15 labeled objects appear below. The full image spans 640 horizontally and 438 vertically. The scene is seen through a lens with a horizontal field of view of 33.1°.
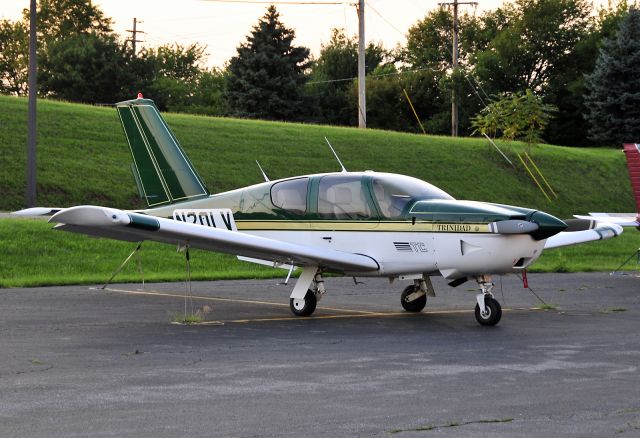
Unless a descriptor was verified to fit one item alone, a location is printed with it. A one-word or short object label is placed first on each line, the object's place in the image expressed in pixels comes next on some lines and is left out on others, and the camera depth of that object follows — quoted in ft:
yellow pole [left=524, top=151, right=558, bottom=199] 148.87
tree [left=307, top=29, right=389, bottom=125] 273.33
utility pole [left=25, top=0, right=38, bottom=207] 88.22
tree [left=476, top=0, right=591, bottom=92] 263.70
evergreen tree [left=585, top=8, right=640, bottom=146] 202.49
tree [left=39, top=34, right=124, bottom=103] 239.91
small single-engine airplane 43.47
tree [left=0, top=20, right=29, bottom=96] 306.96
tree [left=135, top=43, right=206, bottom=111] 248.11
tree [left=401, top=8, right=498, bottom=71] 314.96
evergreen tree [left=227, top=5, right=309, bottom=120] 221.87
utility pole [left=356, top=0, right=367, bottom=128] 169.57
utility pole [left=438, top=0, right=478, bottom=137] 221.46
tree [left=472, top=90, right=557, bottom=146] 156.97
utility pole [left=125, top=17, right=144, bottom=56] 309.42
